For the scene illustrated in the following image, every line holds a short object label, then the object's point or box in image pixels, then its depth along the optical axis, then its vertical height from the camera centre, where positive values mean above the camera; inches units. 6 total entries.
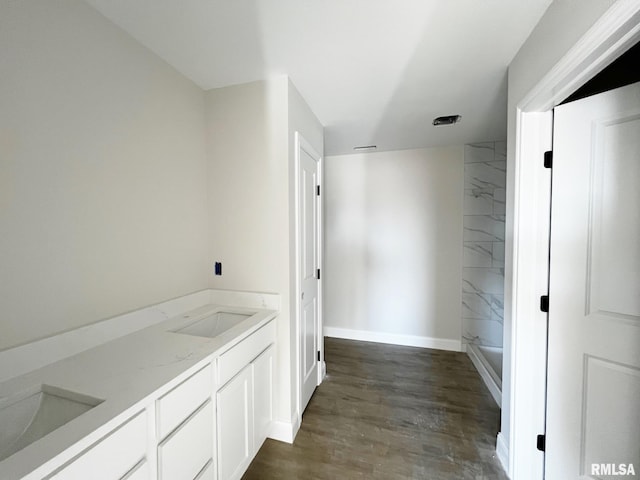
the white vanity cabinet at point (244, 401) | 49.1 -37.7
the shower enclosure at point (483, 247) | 116.0 -6.1
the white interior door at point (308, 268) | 76.2 -11.6
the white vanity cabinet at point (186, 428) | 36.4 -31.5
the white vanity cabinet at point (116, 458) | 25.9 -26.0
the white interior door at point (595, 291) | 43.1 -10.7
